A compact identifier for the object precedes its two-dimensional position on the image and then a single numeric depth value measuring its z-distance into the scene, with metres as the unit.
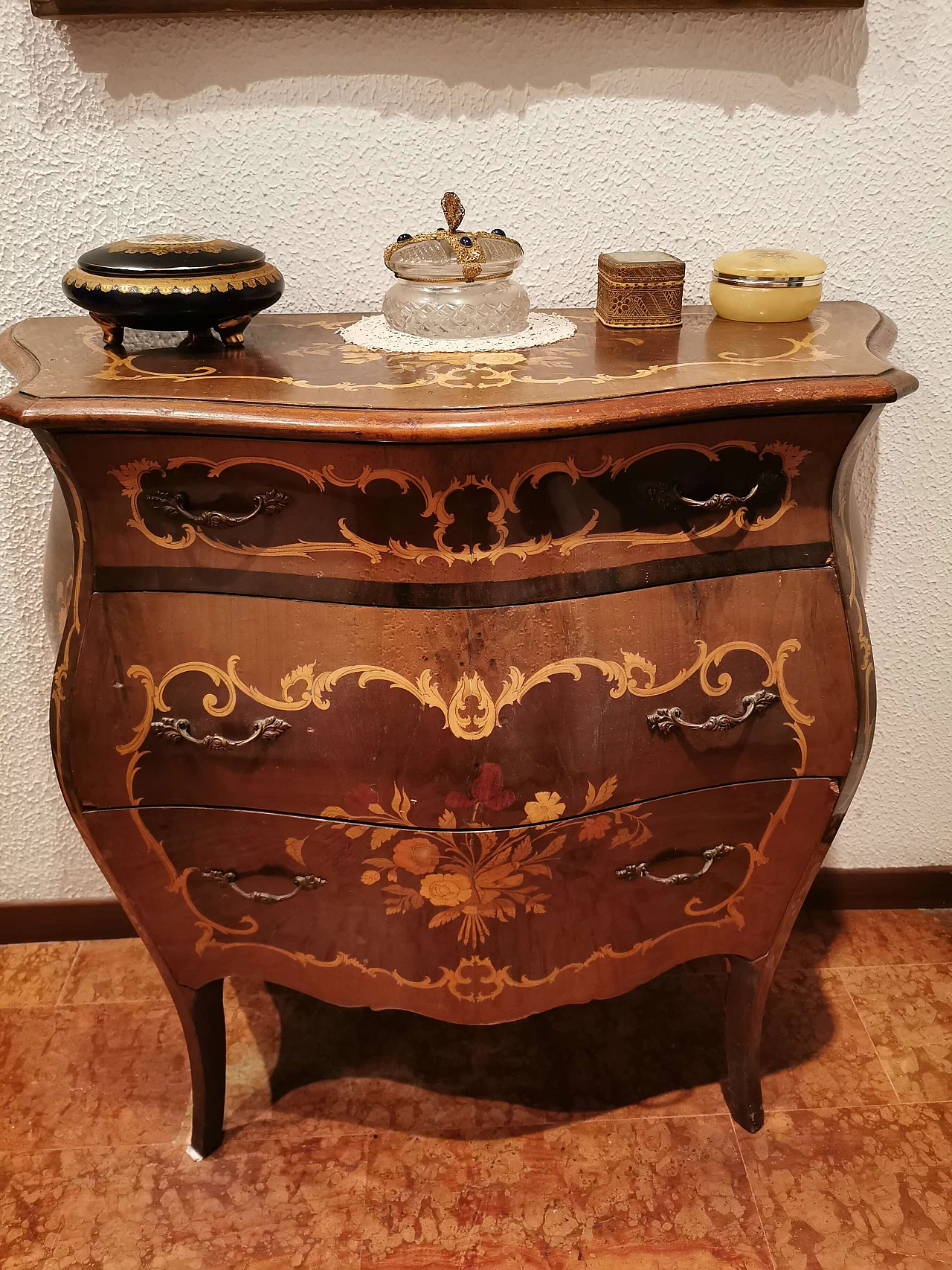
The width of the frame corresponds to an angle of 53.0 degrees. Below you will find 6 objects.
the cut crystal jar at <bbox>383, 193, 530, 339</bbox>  1.01
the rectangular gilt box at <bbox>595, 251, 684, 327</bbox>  1.03
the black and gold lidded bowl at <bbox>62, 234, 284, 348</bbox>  0.93
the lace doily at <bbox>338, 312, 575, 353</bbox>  0.99
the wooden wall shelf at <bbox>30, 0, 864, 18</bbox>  1.07
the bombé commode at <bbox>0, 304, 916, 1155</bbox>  0.84
